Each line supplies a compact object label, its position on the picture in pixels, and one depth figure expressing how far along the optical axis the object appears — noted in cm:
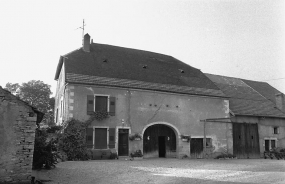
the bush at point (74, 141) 1522
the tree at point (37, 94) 3359
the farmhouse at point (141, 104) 1636
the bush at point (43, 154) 1145
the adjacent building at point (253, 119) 2159
